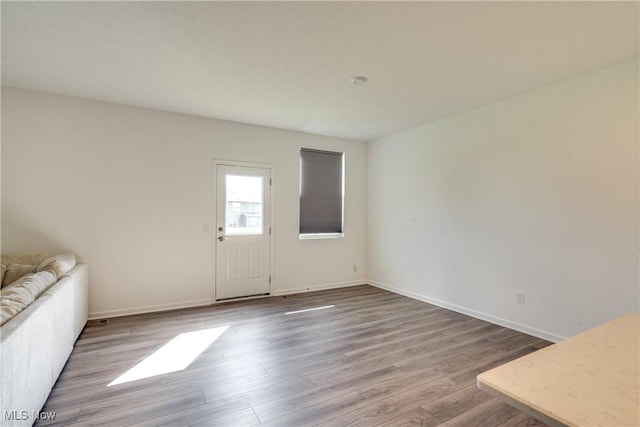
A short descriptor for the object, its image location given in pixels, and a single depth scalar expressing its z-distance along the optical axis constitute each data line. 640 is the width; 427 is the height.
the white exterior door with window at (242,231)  4.62
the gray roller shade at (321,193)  5.35
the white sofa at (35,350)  1.51
